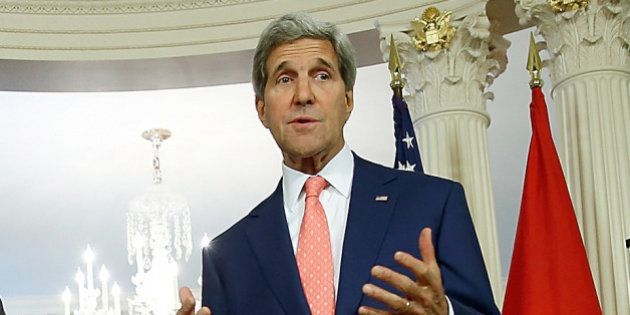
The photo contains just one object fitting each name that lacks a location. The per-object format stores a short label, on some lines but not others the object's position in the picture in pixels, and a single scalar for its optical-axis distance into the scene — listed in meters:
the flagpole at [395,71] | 6.62
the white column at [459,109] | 7.70
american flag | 6.60
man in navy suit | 2.56
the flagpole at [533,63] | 6.02
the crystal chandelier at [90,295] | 12.38
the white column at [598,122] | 6.83
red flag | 5.63
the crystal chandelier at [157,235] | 13.35
